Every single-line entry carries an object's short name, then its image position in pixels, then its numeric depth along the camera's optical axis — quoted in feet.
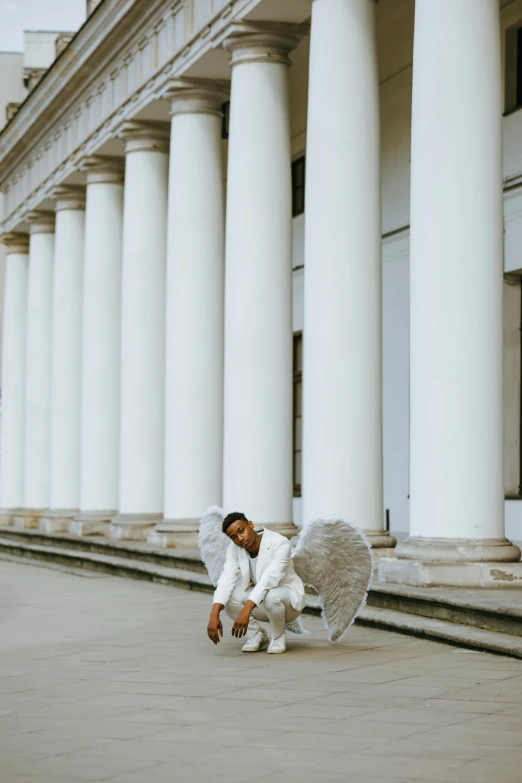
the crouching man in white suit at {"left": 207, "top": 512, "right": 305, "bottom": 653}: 37.06
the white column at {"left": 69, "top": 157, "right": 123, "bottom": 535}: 92.58
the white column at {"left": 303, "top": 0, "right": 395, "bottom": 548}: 53.47
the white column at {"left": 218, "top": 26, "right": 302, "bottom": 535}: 62.23
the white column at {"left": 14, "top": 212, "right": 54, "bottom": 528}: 111.55
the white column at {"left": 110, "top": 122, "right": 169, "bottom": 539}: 83.25
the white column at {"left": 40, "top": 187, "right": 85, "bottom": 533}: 102.17
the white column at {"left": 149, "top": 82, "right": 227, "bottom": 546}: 73.61
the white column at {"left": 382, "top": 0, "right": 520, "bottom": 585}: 45.62
